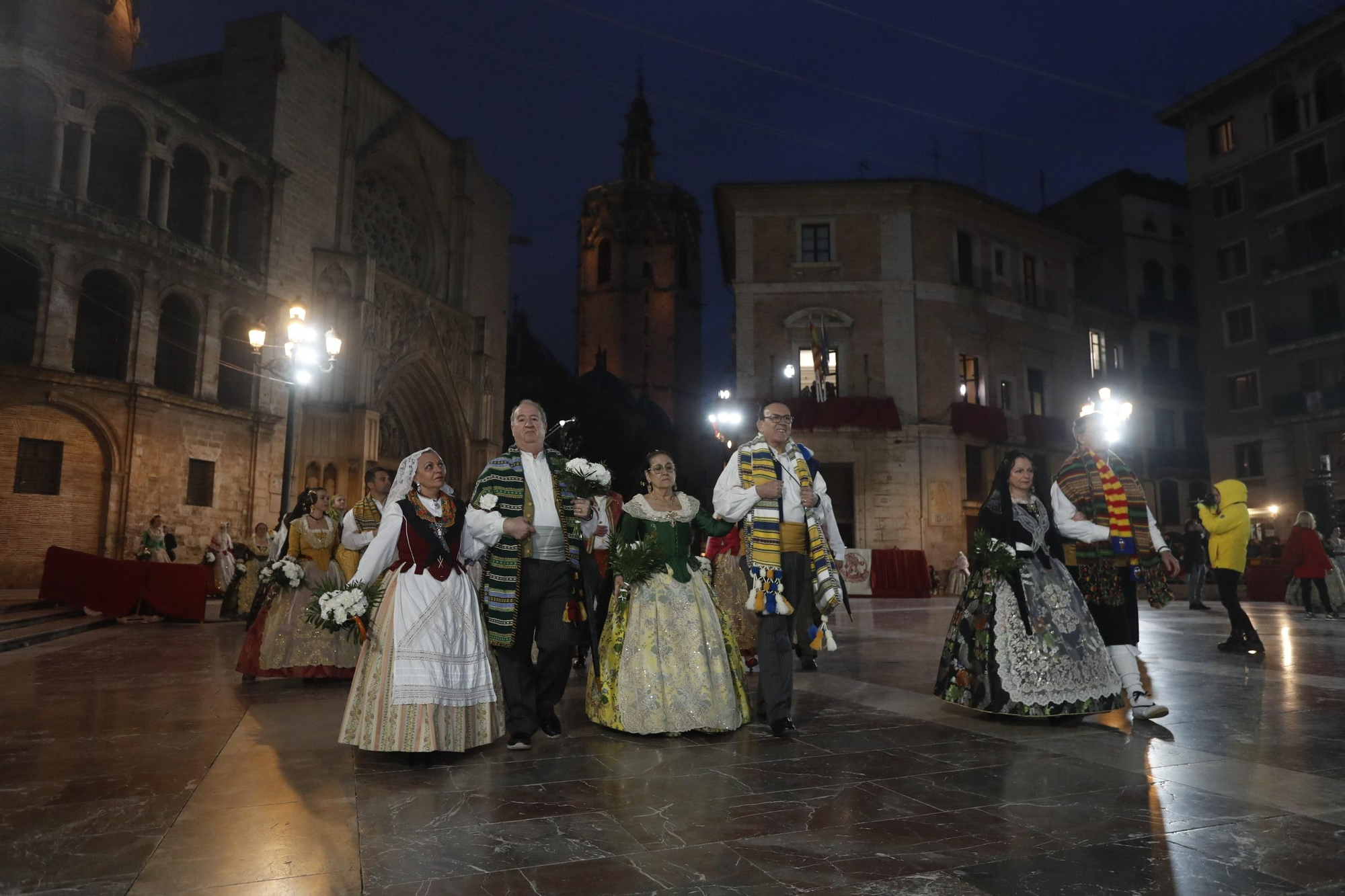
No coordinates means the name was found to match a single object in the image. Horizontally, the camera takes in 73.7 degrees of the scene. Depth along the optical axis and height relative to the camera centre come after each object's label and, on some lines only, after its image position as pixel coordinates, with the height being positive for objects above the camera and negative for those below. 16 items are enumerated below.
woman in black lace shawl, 5.47 -0.52
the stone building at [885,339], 27.52 +6.79
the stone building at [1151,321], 37.00 +9.61
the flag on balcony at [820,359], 26.19 +5.62
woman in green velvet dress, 5.32 -0.57
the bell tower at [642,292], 65.56 +18.97
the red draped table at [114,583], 14.41 -0.57
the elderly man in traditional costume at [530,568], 5.17 -0.11
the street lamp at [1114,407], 13.53 +2.28
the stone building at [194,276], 19.67 +7.05
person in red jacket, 13.62 +0.01
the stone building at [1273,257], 30.92 +10.94
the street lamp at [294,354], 13.86 +3.06
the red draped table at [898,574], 24.09 -0.60
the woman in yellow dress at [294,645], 8.05 -0.86
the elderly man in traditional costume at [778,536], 5.50 +0.10
